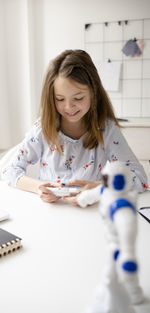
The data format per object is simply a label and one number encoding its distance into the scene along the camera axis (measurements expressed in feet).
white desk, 1.72
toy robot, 1.19
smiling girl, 3.51
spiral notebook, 2.17
